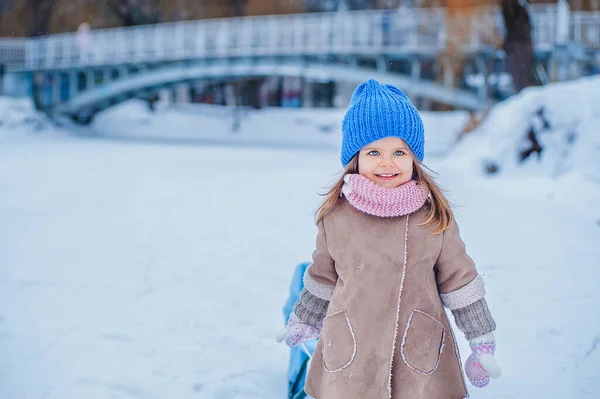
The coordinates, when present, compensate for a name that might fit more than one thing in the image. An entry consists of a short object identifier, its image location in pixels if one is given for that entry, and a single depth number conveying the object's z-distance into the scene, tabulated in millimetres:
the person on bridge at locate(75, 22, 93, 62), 20734
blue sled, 2463
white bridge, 14312
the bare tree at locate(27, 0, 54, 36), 25156
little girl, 1725
